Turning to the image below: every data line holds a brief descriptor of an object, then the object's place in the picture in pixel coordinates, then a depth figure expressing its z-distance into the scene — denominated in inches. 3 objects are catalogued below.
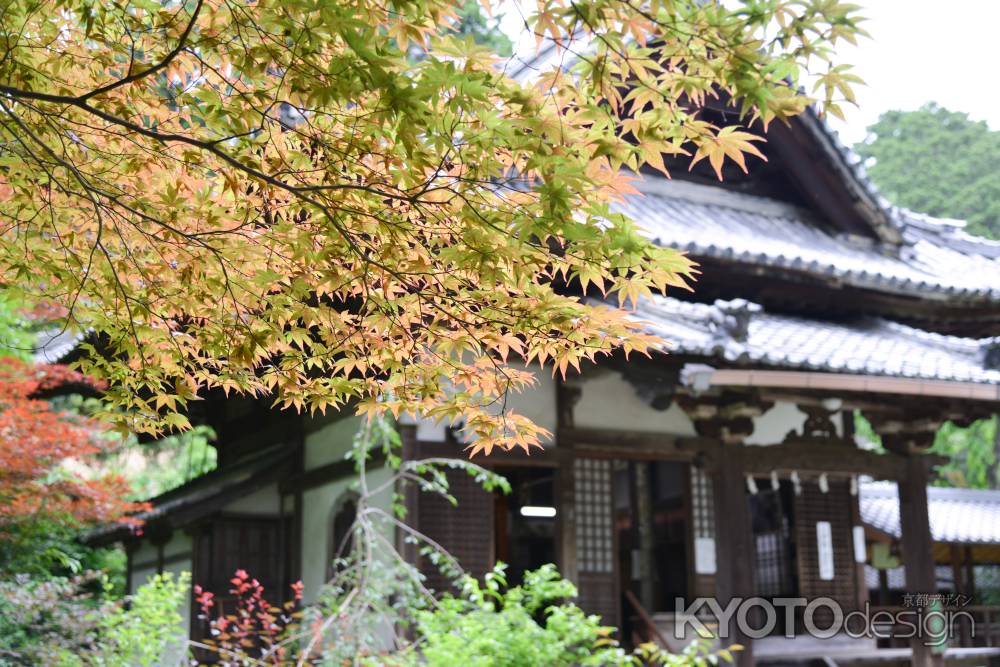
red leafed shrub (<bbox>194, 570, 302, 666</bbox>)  251.6
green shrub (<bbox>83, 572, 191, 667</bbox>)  270.8
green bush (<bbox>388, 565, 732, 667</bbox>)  228.4
